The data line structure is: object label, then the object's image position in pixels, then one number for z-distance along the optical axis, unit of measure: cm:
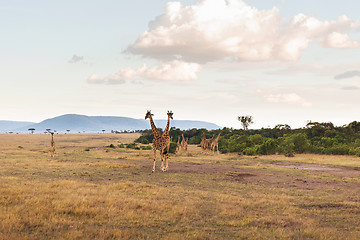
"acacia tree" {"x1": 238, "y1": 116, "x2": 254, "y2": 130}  10506
